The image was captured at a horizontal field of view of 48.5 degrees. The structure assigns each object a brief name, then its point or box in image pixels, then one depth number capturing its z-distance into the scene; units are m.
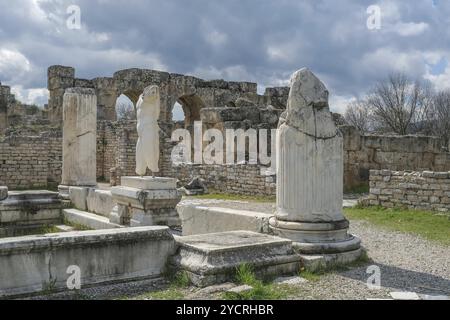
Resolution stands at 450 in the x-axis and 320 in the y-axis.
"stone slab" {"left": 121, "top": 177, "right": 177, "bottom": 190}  7.68
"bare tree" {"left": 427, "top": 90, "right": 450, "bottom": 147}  34.18
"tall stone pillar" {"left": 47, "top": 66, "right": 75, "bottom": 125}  26.53
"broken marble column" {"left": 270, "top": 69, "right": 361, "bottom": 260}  5.65
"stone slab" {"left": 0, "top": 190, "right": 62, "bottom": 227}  8.79
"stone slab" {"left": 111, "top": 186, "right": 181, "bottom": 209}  7.58
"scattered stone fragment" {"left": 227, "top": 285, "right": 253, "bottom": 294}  4.40
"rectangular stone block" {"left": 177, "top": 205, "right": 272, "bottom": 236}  6.47
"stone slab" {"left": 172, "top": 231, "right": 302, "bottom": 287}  4.78
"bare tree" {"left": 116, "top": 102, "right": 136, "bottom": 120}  57.12
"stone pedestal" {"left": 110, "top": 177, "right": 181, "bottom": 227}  7.60
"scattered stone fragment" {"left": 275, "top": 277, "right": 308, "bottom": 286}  4.90
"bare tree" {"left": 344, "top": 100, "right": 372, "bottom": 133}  41.72
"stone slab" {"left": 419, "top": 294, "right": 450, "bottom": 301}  4.40
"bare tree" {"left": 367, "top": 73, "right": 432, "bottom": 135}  33.08
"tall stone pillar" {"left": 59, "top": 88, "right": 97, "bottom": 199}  11.46
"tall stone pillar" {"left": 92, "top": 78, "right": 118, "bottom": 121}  27.30
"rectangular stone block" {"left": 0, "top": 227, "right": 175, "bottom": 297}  4.40
